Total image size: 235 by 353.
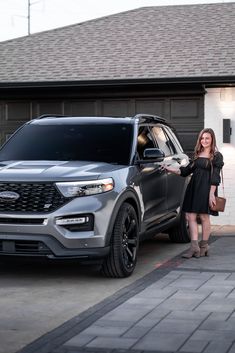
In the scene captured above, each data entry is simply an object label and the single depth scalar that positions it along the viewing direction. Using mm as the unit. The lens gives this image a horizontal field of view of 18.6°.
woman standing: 9219
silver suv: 7438
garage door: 13273
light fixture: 13023
